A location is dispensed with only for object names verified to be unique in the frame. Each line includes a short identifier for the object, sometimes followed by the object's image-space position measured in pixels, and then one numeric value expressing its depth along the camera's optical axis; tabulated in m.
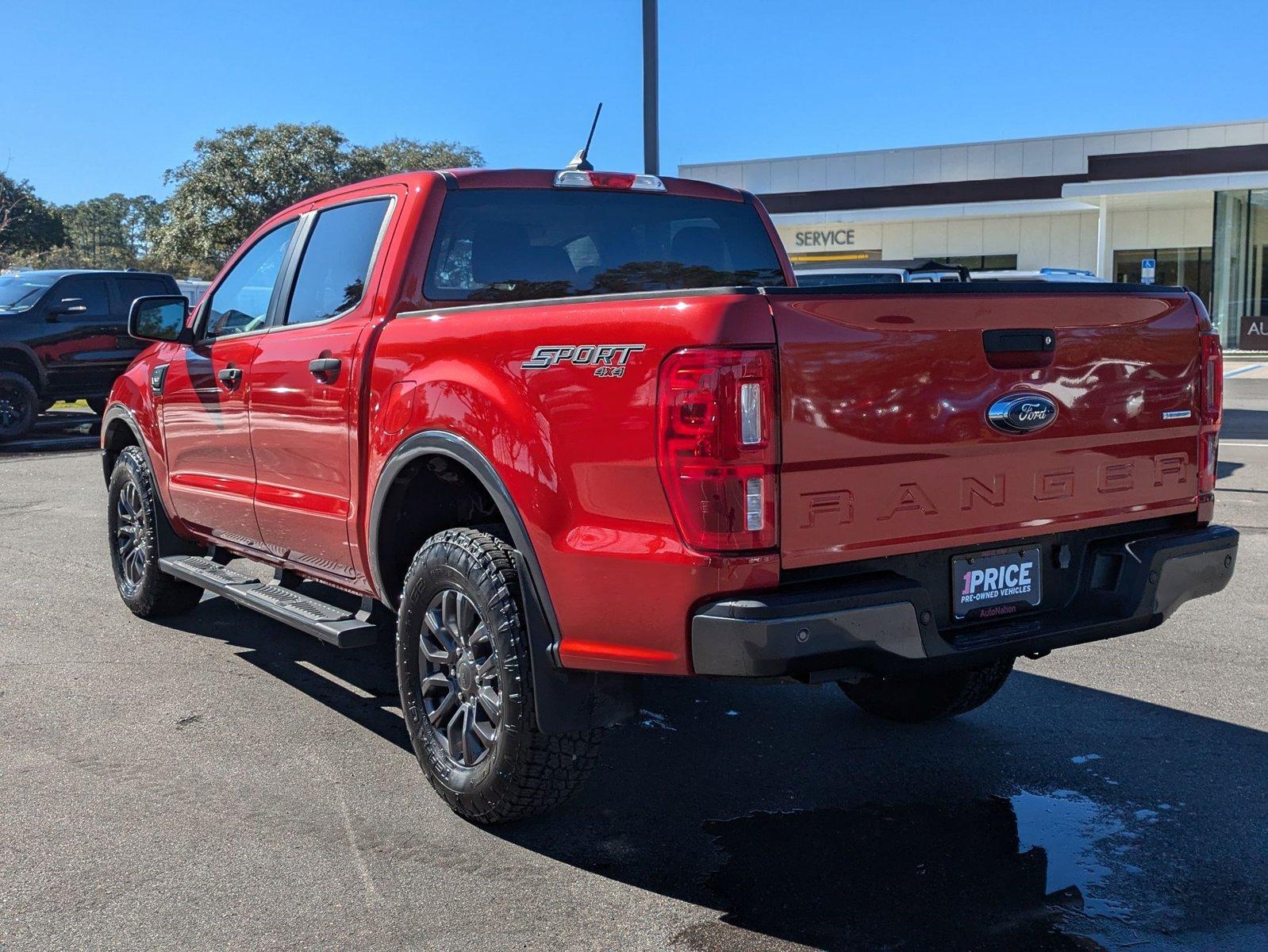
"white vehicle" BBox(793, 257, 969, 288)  12.34
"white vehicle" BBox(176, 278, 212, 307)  21.31
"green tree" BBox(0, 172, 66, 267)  49.58
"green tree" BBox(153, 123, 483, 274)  47.56
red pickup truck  3.16
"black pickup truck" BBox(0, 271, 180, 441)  15.94
